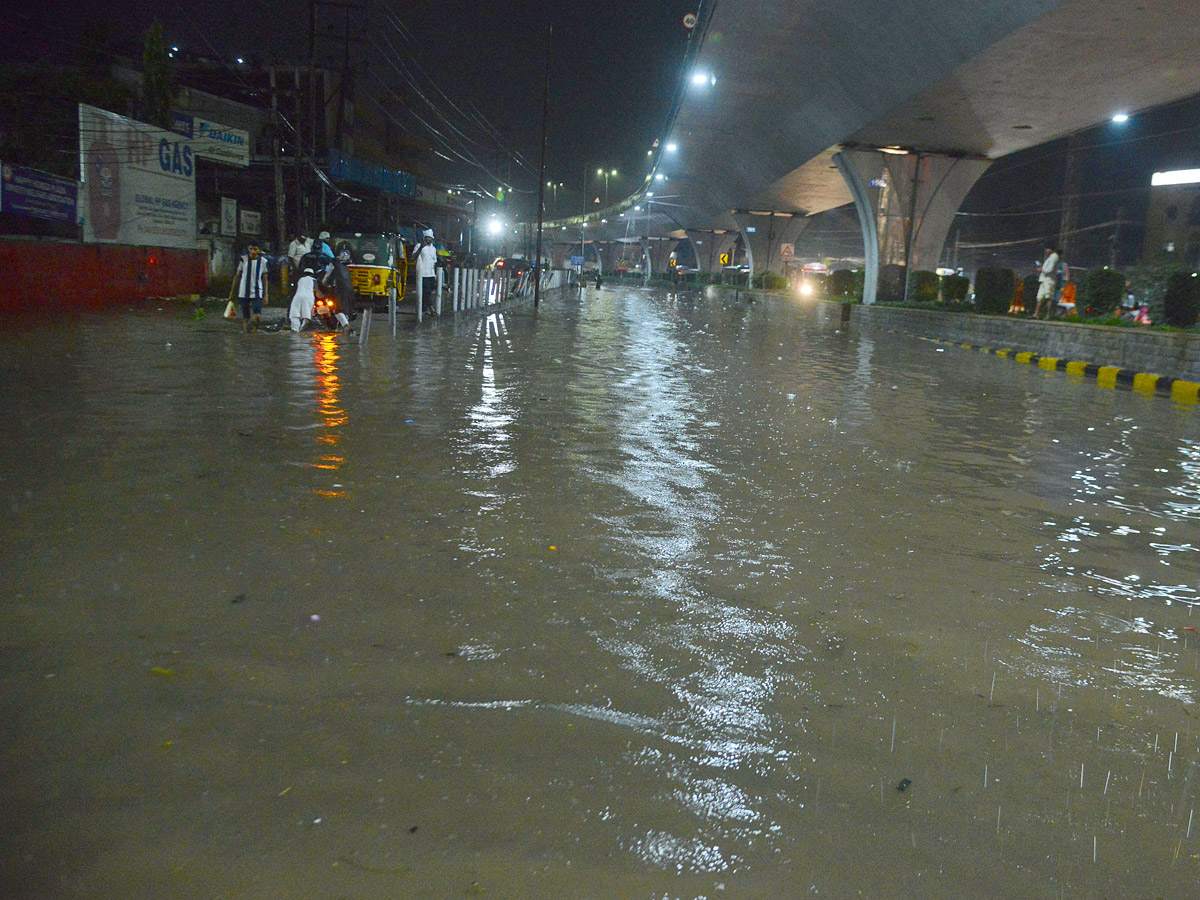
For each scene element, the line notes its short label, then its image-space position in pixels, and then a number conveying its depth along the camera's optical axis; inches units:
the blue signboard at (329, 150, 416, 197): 1828.2
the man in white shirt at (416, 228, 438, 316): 946.7
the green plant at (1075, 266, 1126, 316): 848.9
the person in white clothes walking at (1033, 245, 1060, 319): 945.5
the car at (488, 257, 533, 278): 1918.2
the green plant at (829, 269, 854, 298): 1985.7
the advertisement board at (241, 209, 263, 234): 1620.3
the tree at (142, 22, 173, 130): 1403.8
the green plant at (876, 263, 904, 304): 1563.7
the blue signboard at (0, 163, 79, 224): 828.6
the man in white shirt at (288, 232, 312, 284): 1007.0
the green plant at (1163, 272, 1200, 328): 712.4
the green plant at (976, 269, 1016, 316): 1057.5
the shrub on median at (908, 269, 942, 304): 1469.0
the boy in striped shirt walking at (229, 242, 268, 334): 759.1
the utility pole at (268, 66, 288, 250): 1170.6
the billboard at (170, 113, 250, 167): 1398.9
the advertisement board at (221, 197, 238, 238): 1480.1
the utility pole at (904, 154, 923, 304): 1503.4
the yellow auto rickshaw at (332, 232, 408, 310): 1068.5
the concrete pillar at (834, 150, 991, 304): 1510.8
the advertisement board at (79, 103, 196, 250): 984.9
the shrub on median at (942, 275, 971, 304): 1254.9
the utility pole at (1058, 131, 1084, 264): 2031.3
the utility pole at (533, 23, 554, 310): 1498.5
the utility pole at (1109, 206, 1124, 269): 2121.1
